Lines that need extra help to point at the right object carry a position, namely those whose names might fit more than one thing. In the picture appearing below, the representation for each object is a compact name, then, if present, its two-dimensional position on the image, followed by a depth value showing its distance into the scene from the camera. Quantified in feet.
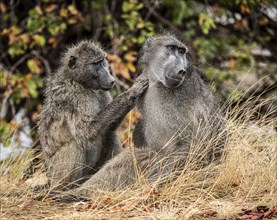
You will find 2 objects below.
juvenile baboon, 39.32
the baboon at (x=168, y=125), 38.32
